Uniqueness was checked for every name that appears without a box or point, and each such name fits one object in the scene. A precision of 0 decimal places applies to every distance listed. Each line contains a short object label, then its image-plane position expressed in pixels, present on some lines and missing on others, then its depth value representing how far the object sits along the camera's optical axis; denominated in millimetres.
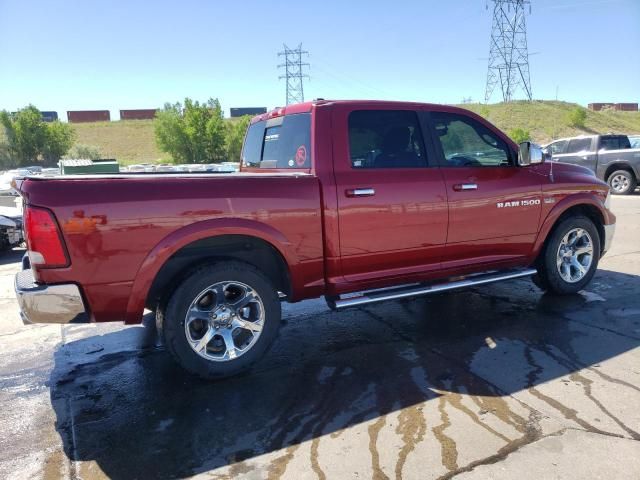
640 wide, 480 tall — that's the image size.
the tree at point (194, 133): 45719
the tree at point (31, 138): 47188
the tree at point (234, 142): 47000
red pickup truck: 3176
